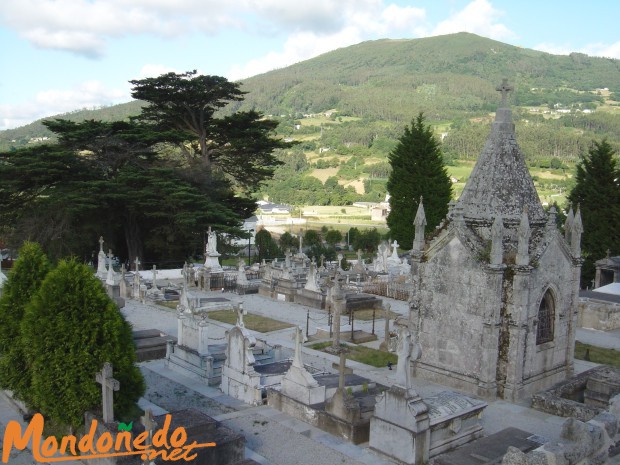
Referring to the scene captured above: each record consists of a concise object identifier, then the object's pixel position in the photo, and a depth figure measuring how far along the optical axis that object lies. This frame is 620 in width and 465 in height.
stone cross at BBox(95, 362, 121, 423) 9.18
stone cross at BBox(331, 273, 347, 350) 16.38
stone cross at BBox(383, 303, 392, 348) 16.33
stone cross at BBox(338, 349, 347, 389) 10.80
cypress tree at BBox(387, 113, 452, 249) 40.34
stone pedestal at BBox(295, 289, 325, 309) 23.19
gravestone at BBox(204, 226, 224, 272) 28.94
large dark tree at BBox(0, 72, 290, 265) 30.02
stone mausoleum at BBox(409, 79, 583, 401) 12.45
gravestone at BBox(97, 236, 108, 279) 27.28
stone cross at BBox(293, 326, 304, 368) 11.62
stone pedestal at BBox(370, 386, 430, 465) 9.45
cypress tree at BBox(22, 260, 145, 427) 9.52
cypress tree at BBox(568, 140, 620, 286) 30.58
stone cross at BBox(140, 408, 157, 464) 8.30
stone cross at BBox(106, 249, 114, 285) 26.09
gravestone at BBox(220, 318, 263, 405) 12.41
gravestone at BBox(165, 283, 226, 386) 13.74
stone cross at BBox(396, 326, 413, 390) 9.55
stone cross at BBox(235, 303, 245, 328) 13.06
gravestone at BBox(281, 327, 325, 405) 11.46
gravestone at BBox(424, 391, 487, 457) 9.84
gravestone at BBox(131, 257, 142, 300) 24.53
